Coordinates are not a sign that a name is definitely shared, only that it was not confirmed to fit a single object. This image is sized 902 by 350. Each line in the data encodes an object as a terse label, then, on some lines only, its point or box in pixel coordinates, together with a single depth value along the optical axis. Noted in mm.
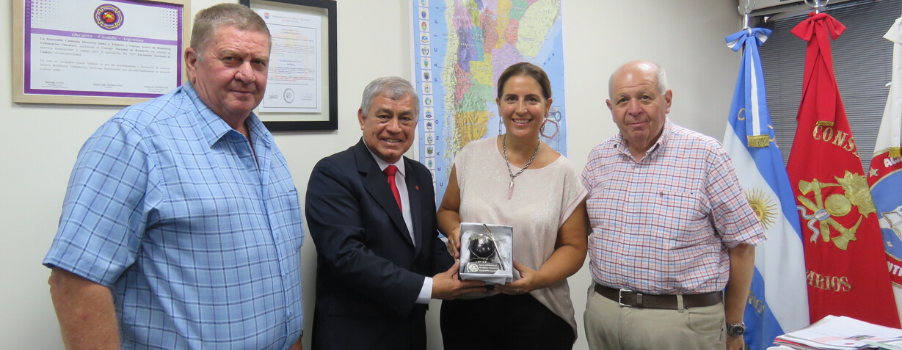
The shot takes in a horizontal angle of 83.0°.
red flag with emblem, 2445
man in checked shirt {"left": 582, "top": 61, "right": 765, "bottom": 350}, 1671
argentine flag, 2609
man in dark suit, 1468
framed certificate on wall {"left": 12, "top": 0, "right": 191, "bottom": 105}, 1380
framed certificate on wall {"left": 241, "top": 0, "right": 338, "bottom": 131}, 1758
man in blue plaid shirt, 1048
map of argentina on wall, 2080
